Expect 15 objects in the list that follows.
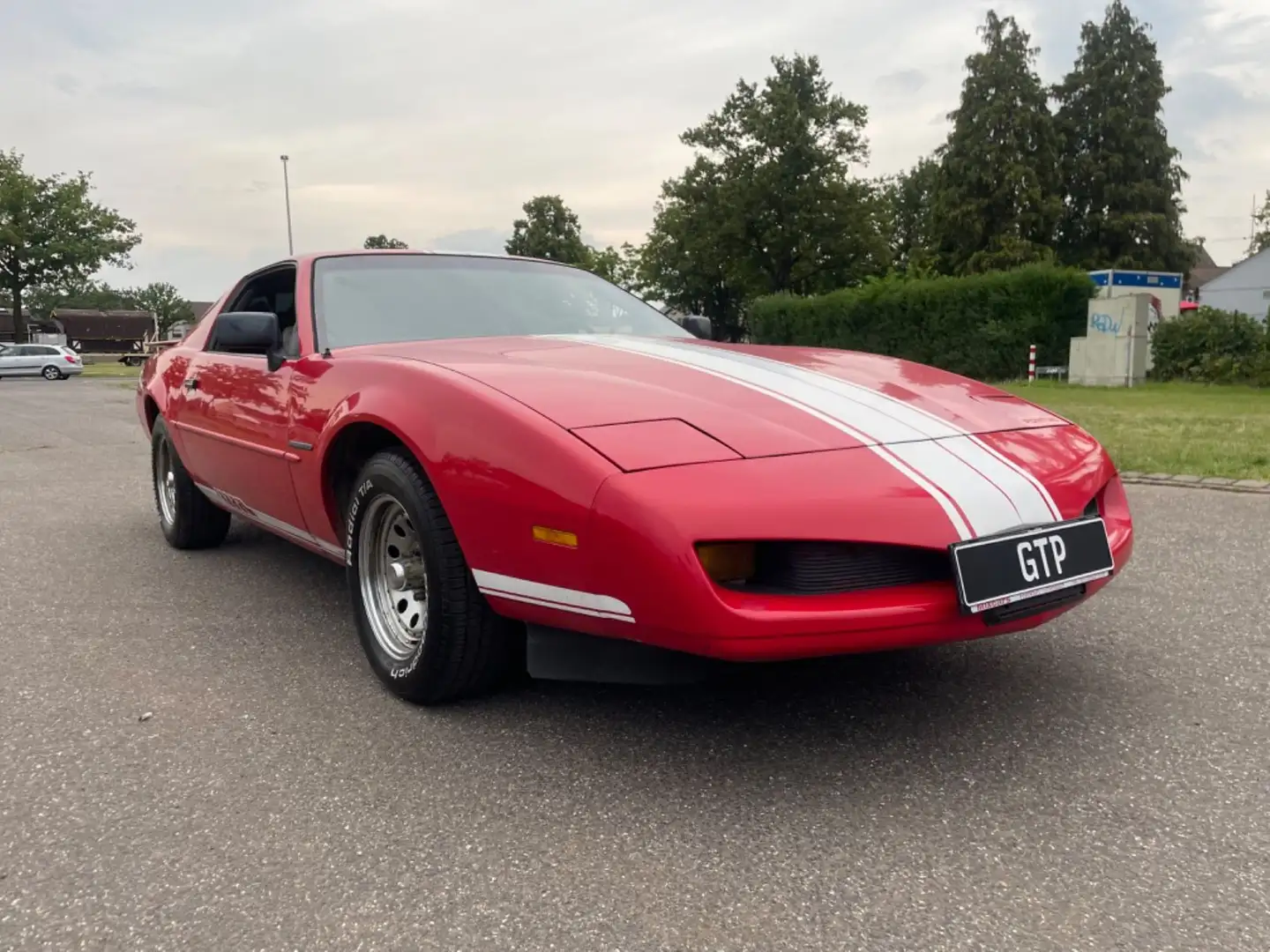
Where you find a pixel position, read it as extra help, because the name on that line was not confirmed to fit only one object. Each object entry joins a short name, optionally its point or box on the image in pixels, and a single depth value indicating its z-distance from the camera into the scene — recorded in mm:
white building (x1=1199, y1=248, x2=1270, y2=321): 47000
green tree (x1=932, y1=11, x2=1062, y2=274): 43812
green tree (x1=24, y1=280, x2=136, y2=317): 118750
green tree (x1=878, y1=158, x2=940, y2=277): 60688
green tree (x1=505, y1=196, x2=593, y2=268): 64688
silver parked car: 32969
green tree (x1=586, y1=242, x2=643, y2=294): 55634
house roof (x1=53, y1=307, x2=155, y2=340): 87188
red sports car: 2080
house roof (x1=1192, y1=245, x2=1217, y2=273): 82850
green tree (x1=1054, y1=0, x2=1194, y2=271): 44844
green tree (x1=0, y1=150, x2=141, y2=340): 37906
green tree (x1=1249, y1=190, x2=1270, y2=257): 61281
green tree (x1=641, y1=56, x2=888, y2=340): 41000
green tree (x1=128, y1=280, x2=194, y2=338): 108062
